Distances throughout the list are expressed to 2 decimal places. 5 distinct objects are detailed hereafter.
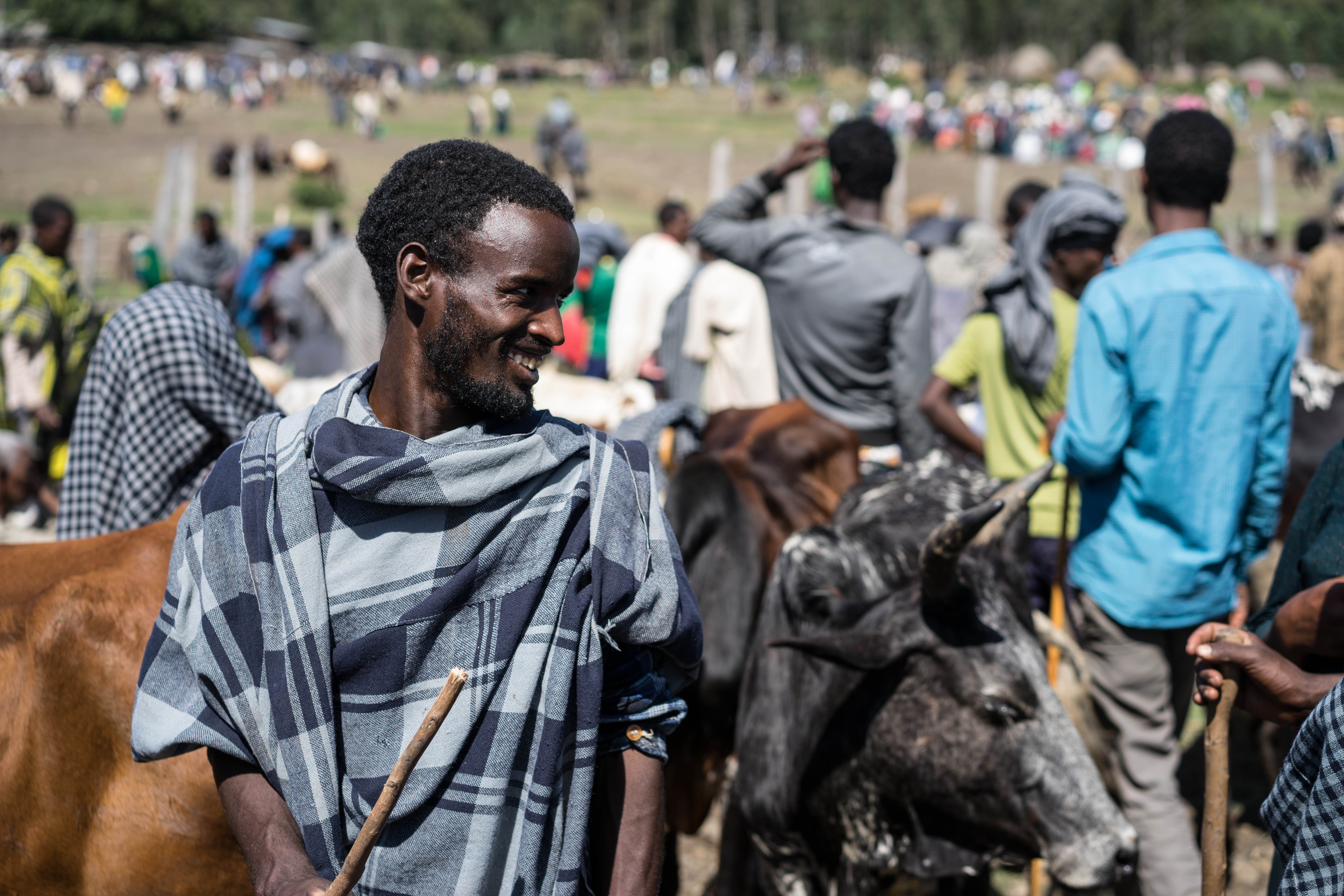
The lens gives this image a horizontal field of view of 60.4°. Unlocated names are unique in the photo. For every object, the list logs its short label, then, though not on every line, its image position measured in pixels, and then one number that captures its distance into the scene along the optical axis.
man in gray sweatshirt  4.57
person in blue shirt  3.48
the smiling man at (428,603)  1.76
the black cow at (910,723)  2.73
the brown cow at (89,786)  2.17
